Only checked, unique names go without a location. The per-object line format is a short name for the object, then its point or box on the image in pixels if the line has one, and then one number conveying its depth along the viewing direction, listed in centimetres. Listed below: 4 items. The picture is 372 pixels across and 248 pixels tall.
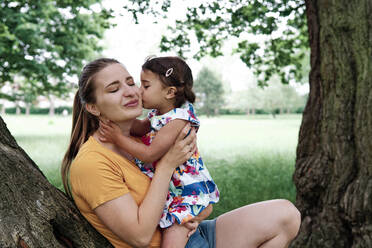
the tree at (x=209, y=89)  6250
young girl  243
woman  210
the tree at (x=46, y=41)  1588
